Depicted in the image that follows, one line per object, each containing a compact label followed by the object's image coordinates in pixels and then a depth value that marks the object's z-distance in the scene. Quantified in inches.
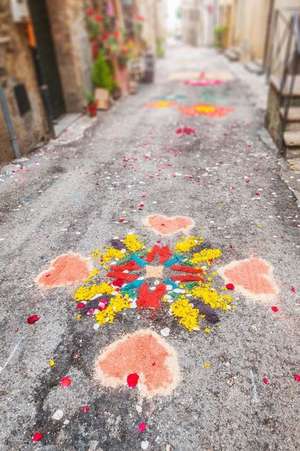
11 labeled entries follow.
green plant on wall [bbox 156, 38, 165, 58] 1010.7
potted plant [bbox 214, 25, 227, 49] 972.6
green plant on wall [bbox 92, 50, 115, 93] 397.7
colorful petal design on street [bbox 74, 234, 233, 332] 115.3
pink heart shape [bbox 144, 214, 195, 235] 161.0
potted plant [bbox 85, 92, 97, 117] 356.5
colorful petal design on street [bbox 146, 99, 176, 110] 386.9
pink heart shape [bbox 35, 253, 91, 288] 131.3
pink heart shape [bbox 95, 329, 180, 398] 92.4
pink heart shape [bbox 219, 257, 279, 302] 121.4
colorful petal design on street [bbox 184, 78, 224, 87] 495.8
